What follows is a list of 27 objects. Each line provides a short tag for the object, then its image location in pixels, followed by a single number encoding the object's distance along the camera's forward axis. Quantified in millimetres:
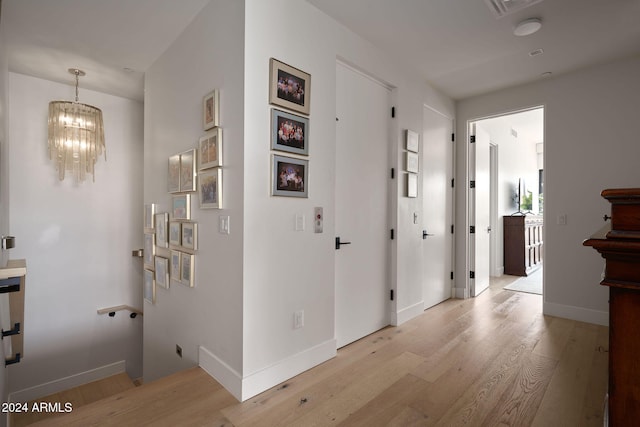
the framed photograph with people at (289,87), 2078
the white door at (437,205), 3742
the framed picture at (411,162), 3289
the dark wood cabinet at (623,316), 930
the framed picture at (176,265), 2614
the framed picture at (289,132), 2094
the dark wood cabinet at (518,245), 5637
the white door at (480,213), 4262
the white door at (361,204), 2699
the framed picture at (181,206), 2525
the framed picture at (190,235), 2430
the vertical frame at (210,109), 2180
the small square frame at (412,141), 3293
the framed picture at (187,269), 2446
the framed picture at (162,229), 2904
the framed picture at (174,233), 2664
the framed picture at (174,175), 2672
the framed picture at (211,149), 2141
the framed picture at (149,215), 3179
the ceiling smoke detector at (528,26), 2484
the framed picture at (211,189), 2129
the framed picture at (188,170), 2441
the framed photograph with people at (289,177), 2091
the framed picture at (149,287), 3133
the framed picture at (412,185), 3305
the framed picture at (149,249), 3168
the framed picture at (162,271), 2867
